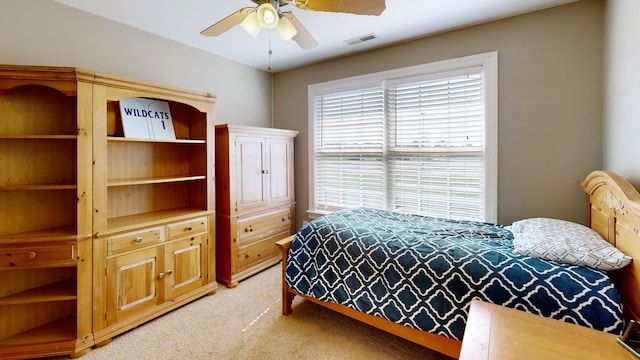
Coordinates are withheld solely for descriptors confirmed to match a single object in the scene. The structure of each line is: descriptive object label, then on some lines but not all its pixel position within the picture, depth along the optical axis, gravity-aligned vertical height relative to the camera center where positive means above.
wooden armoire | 3.09 -0.24
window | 2.78 +0.39
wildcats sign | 2.52 +0.53
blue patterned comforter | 1.45 -0.59
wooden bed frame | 1.38 -0.33
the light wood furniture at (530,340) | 0.94 -0.57
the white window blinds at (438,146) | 2.82 +0.31
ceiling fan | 1.59 +0.96
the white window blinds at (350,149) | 3.43 +0.34
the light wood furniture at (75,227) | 1.99 -0.39
